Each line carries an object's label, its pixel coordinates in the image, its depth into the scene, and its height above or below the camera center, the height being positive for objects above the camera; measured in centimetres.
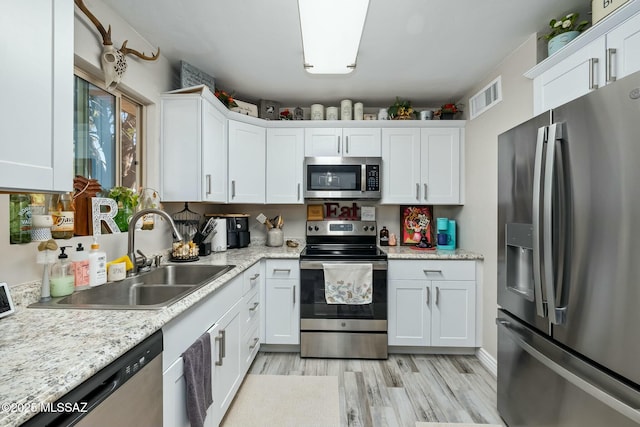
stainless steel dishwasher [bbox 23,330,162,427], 68 -49
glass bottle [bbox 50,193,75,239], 134 -2
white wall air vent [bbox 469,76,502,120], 231 +99
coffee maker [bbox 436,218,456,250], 294 -19
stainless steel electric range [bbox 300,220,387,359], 253 -87
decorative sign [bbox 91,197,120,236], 156 +0
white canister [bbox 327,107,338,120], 297 +103
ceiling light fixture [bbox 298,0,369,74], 148 +106
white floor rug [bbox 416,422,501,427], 175 -126
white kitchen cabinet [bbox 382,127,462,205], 289 +49
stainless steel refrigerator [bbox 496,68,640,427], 98 -18
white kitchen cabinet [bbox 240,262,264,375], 208 -76
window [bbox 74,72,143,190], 162 +49
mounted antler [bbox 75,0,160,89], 162 +88
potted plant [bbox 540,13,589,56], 158 +102
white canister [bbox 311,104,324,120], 296 +104
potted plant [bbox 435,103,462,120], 291 +104
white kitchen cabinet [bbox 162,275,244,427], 114 -65
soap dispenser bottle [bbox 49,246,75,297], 127 -28
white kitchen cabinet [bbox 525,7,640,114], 118 +71
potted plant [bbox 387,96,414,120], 291 +104
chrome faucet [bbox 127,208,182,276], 168 -14
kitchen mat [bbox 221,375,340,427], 179 -125
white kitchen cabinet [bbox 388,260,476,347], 256 -78
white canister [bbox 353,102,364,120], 294 +104
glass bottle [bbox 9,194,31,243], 119 -2
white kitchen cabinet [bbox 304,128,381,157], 293 +72
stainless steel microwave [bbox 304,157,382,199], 285 +37
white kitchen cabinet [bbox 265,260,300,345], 259 -78
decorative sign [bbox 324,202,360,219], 321 +4
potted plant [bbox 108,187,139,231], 173 +7
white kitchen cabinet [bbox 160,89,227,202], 221 +52
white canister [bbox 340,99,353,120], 293 +105
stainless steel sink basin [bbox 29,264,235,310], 120 -39
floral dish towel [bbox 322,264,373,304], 249 -60
